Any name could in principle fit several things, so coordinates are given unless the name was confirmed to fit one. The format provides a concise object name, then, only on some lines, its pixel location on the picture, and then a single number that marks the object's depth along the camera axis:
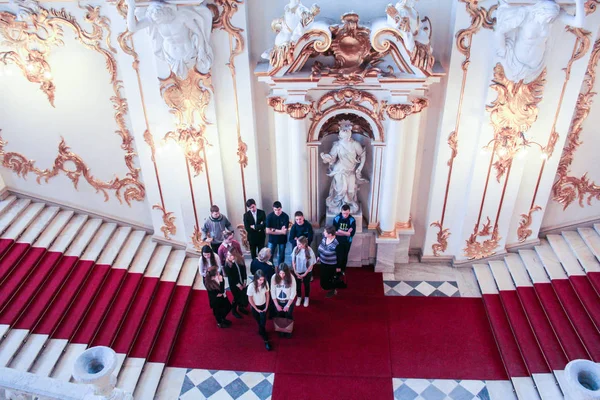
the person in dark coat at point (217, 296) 6.51
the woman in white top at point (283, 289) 6.32
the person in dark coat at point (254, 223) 7.40
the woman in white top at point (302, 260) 6.86
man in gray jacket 7.43
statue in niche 7.15
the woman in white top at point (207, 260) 6.54
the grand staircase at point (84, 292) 6.30
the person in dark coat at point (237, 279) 6.74
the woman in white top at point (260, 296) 6.18
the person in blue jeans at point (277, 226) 7.45
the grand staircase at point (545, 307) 6.27
